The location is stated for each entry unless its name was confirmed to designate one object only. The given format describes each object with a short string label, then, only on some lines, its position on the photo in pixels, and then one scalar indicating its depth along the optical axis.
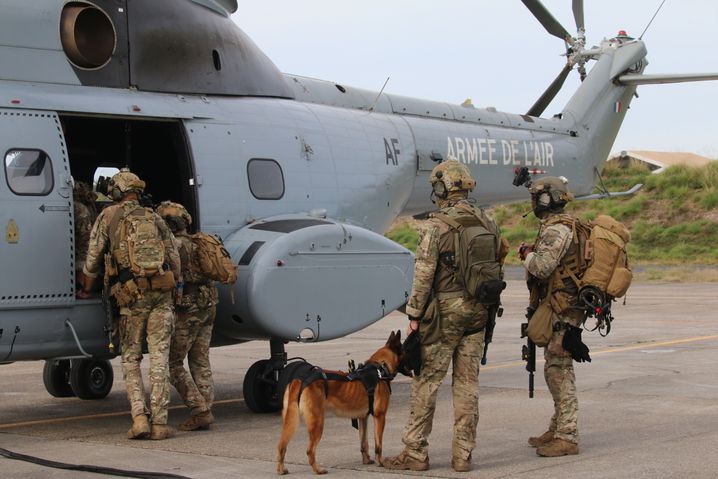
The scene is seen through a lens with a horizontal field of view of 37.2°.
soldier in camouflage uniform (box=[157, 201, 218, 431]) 8.73
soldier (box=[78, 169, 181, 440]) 8.20
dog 6.66
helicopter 8.34
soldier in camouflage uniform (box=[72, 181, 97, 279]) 8.73
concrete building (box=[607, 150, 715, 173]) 45.16
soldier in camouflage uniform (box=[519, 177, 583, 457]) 7.27
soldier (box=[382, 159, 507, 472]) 6.92
